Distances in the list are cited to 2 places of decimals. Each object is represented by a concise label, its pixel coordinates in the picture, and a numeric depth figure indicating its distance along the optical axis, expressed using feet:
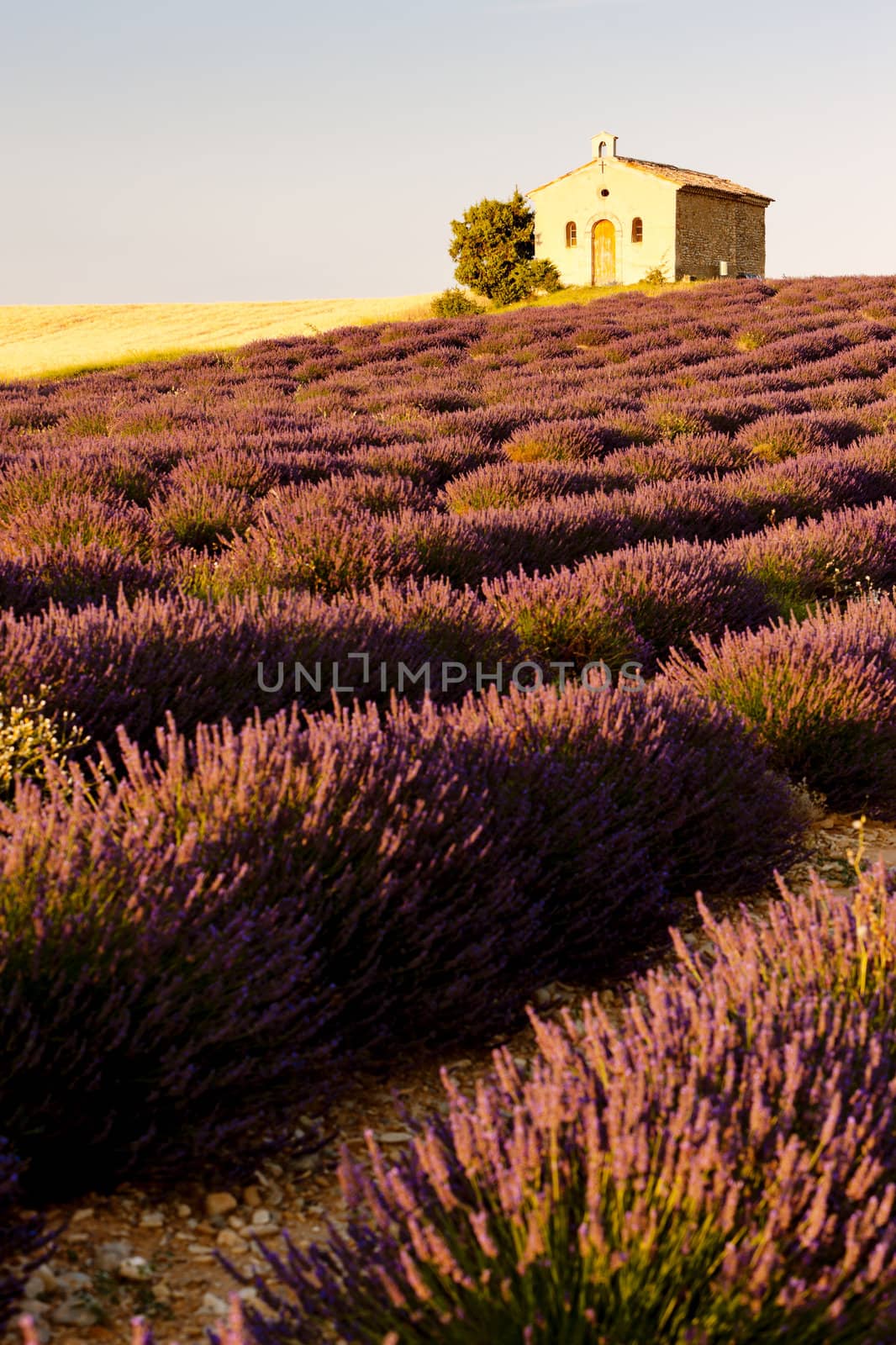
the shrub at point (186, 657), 22.15
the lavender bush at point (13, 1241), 10.27
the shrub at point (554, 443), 63.00
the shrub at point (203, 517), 42.75
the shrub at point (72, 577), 29.68
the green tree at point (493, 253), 260.42
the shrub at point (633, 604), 32.40
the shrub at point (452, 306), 234.79
